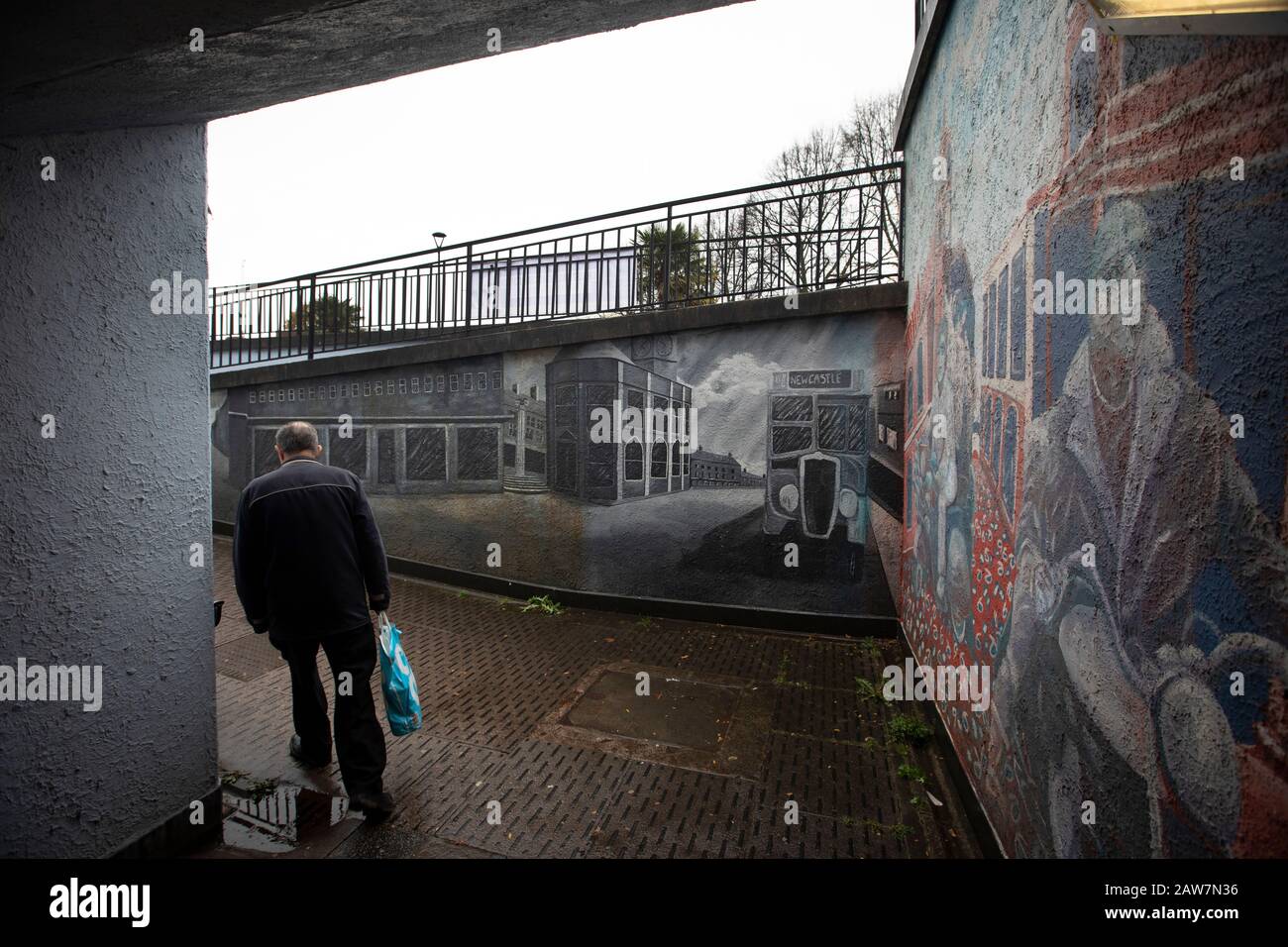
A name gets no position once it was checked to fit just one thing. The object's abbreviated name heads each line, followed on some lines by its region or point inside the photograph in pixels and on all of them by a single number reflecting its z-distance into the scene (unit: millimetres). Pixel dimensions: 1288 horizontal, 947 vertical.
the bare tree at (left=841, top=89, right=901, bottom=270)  11961
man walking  3207
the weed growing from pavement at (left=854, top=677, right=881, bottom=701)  4789
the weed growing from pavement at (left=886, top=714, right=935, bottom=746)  4074
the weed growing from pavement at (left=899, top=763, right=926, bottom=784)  3623
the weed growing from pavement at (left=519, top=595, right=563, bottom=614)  6986
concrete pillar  2395
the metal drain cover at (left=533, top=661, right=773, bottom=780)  3902
